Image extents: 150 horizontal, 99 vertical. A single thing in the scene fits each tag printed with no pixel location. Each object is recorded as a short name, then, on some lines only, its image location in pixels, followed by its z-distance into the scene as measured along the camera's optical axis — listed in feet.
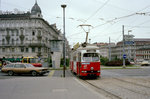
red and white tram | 42.39
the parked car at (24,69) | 52.64
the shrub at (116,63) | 126.13
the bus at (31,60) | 76.53
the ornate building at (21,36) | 157.96
